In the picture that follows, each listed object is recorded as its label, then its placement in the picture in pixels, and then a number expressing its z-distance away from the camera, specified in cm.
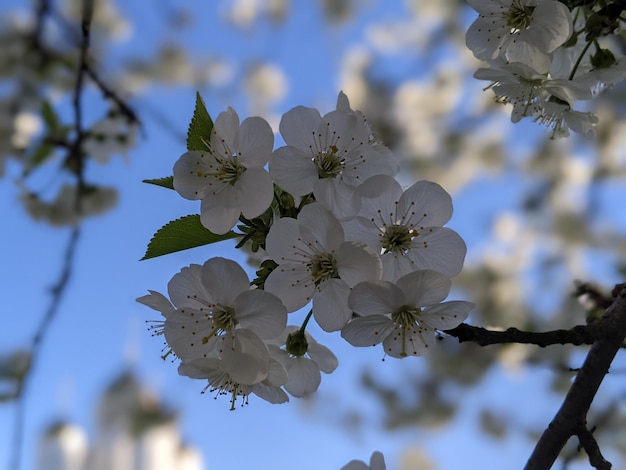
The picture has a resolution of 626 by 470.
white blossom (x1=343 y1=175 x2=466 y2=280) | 41
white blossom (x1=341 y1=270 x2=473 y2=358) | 36
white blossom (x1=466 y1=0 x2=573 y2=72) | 45
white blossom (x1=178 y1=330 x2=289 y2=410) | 38
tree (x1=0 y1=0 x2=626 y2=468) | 38
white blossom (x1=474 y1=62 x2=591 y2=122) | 48
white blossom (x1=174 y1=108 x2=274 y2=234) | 39
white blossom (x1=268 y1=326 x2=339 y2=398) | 47
